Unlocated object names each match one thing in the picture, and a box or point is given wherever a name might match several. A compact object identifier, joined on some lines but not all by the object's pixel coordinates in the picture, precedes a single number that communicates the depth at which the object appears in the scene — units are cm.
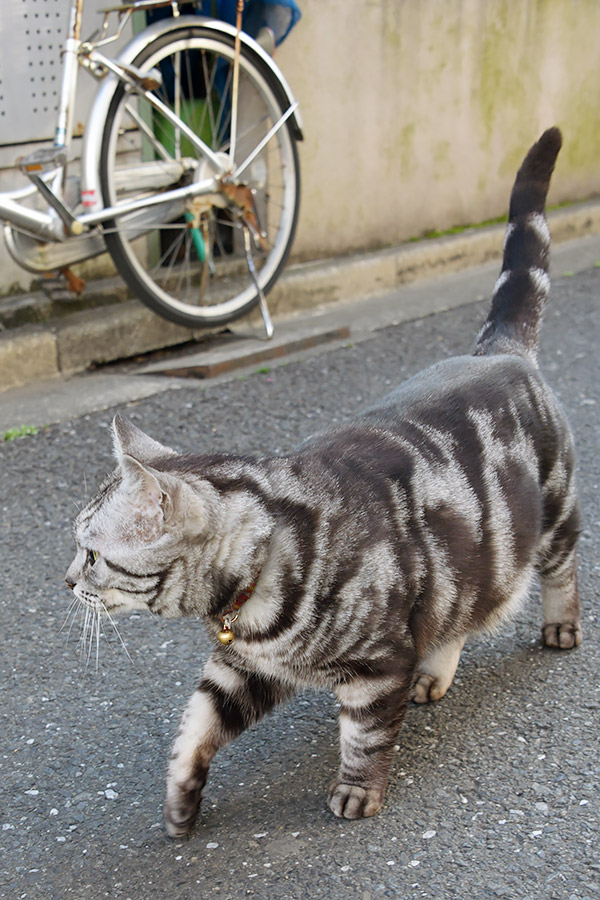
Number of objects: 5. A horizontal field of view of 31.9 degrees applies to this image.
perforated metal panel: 451
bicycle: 427
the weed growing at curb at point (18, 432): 400
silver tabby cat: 201
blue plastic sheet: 498
